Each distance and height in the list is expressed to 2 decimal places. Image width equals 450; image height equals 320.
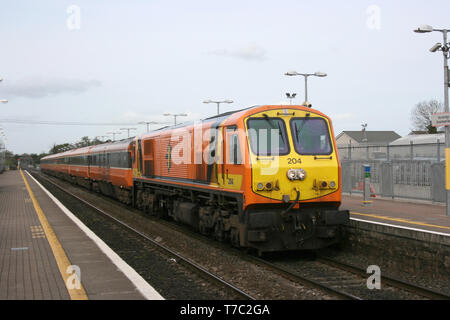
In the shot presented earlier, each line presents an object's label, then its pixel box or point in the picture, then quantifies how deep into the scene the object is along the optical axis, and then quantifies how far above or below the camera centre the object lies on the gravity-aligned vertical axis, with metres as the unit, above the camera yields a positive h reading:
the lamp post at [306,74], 26.84 +4.67
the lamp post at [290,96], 32.02 +4.04
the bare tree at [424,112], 73.38 +6.45
